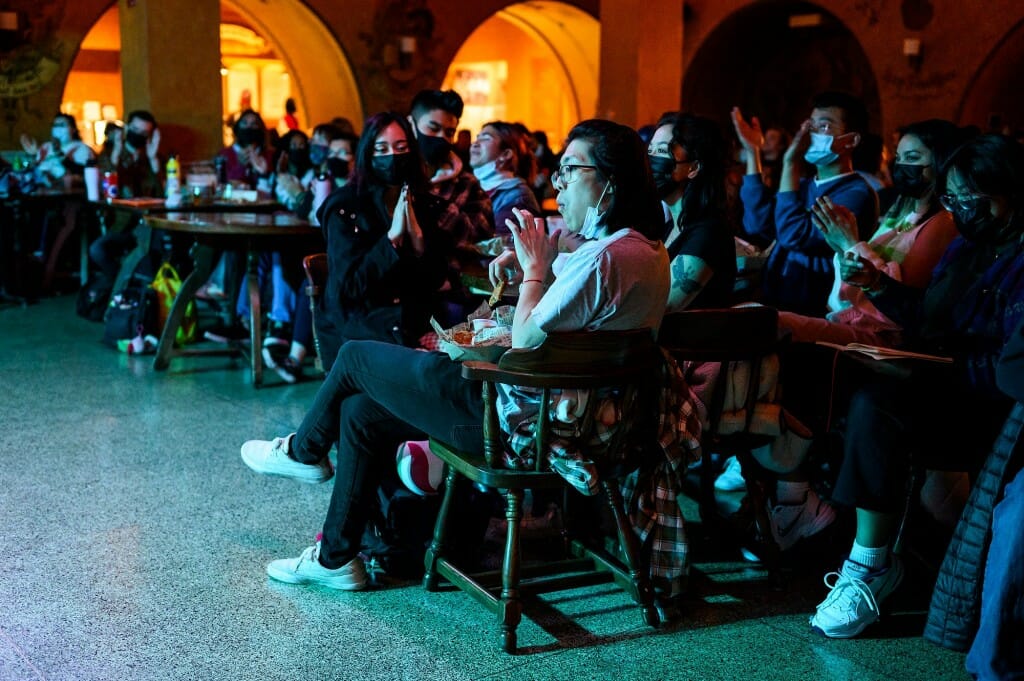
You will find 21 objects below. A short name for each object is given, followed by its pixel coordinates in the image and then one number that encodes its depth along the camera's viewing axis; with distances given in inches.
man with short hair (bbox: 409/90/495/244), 188.4
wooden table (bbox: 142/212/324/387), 212.2
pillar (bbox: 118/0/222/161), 351.3
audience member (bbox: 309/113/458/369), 146.7
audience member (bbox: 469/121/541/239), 195.3
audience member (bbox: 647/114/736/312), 125.0
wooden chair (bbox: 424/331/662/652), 102.9
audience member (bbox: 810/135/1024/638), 110.9
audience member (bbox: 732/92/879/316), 157.3
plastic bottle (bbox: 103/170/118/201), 280.7
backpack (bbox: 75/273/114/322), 285.4
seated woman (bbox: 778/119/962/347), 133.6
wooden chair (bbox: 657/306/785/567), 117.3
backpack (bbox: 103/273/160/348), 243.8
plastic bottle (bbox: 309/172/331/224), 229.6
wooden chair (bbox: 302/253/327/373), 156.3
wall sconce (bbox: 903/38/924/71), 458.9
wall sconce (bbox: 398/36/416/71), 511.2
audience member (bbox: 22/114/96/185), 376.5
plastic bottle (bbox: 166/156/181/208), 253.1
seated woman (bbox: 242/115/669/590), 104.0
